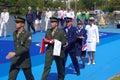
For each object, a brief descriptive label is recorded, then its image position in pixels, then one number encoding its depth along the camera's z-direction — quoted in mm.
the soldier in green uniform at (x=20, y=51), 7809
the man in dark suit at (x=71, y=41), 10734
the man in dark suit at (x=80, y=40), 11723
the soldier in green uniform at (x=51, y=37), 9148
